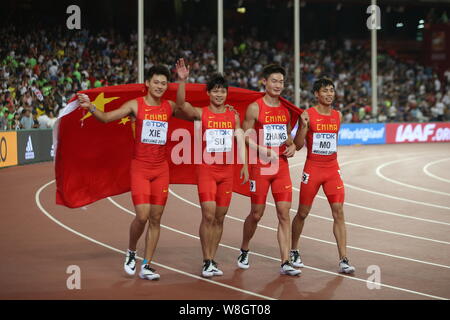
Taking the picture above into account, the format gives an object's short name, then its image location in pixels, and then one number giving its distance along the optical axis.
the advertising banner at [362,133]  32.06
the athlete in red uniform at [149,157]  7.30
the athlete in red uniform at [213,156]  7.45
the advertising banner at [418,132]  33.78
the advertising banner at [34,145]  20.94
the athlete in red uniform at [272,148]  7.66
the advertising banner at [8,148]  19.64
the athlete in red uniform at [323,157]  7.76
